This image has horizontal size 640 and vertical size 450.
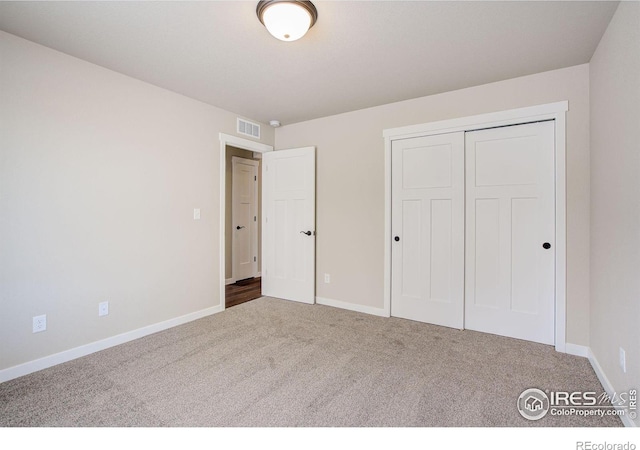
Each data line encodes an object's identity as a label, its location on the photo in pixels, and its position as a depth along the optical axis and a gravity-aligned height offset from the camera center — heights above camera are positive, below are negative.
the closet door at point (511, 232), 2.77 -0.08
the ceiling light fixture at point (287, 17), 1.80 +1.24
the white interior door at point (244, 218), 5.46 +0.07
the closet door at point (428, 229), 3.18 -0.06
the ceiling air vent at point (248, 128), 3.95 +1.23
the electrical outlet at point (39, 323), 2.33 -0.78
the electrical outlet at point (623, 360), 1.73 -0.78
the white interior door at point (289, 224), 4.07 -0.03
